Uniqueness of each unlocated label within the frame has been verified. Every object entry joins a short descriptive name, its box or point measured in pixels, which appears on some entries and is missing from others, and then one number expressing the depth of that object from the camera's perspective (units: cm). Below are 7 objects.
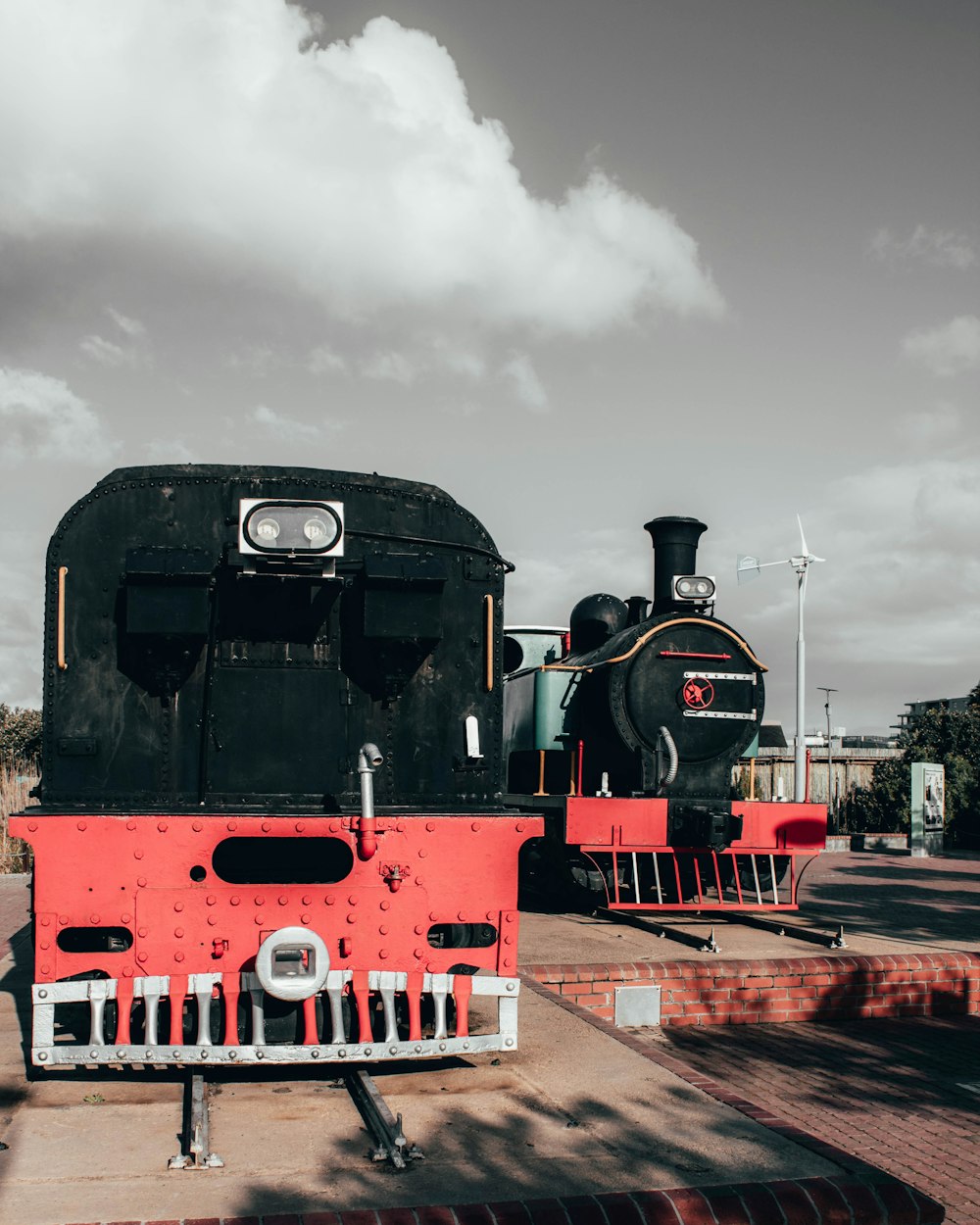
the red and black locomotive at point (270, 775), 514
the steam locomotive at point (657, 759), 1087
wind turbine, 2247
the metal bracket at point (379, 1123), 430
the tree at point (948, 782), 2805
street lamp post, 2859
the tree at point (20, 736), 1884
